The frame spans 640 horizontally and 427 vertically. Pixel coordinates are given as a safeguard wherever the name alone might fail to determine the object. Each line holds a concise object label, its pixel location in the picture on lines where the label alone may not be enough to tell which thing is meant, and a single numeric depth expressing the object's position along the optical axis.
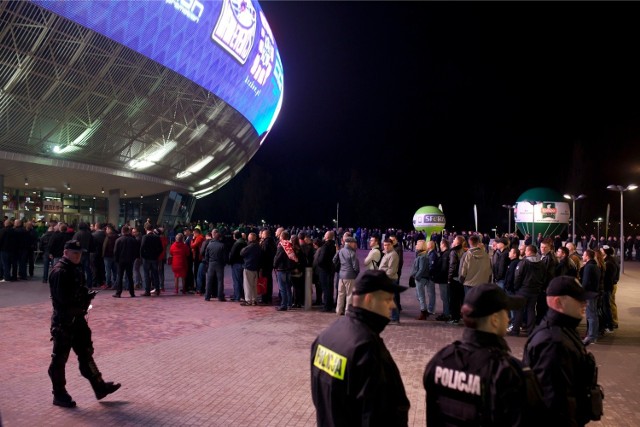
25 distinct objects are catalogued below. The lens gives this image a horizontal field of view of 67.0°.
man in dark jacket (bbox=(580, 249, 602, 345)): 8.38
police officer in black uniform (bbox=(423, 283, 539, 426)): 2.28
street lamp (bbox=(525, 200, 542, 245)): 32.12
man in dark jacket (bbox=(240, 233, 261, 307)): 11.83
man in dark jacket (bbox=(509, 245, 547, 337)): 8.89
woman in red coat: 13.40
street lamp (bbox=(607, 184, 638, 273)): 21.63
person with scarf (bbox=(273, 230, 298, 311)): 11.37
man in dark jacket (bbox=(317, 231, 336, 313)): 11.34
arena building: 19.89
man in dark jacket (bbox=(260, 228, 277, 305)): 12.16
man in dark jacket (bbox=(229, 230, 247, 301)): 12.41
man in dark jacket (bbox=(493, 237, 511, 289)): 10.07
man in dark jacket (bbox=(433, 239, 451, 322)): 10.48
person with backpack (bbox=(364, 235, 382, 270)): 10.32
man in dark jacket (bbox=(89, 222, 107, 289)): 14.09
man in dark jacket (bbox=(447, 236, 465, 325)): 10.05
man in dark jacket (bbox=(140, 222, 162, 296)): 12.77
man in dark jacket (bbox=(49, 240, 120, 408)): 5.22
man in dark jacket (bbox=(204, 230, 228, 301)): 12.41
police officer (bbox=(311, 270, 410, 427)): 2.41
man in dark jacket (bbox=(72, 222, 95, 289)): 13.52
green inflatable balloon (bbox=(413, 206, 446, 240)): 36.22
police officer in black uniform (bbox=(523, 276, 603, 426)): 2.72
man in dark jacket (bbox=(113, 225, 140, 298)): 12.55
